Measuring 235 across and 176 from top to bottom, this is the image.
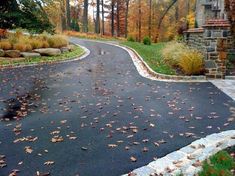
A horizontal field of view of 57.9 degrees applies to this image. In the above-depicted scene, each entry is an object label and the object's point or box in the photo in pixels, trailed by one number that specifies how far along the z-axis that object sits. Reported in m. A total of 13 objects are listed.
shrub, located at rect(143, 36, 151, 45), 18.90
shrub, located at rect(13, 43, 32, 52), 11.80
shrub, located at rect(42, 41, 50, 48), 12.69
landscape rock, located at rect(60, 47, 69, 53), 13.10
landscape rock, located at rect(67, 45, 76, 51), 13.91
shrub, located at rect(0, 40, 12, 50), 11.64
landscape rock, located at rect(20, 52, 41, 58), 11.56
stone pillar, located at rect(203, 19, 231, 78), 7.20
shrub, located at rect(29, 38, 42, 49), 12.36
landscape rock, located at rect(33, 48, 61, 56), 12.09
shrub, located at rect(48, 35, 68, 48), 12.99
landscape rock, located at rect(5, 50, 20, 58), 11.38
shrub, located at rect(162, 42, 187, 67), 9.10
